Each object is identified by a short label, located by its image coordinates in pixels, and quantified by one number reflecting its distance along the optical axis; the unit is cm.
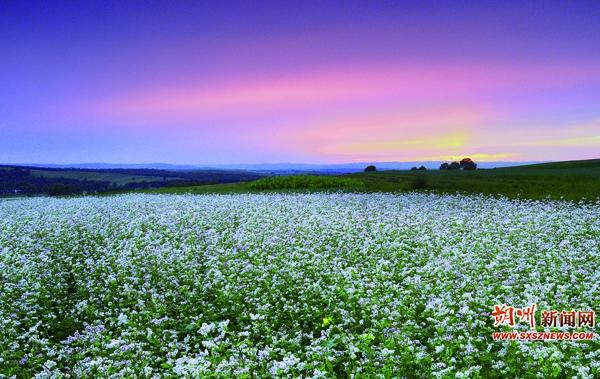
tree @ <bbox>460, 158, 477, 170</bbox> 8320
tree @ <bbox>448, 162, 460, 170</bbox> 8725
